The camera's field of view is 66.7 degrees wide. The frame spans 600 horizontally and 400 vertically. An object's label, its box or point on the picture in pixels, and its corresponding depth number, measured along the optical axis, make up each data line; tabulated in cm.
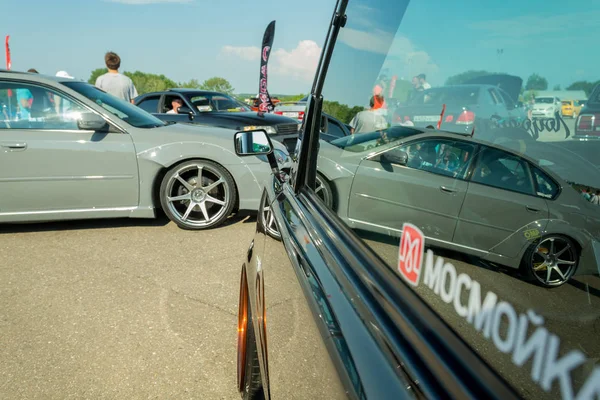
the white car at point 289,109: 1148
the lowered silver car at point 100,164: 440
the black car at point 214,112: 802
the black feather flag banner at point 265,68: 1097
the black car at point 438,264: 63
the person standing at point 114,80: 742
